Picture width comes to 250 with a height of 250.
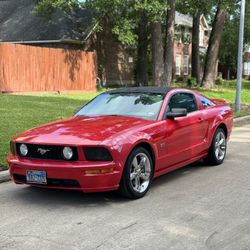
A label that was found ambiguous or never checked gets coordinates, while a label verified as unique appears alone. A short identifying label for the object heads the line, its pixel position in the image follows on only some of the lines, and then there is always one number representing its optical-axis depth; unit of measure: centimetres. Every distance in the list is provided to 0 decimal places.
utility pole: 1780
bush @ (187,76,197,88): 3391
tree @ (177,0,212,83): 2548
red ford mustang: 599
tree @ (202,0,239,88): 3116
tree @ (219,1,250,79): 4211
